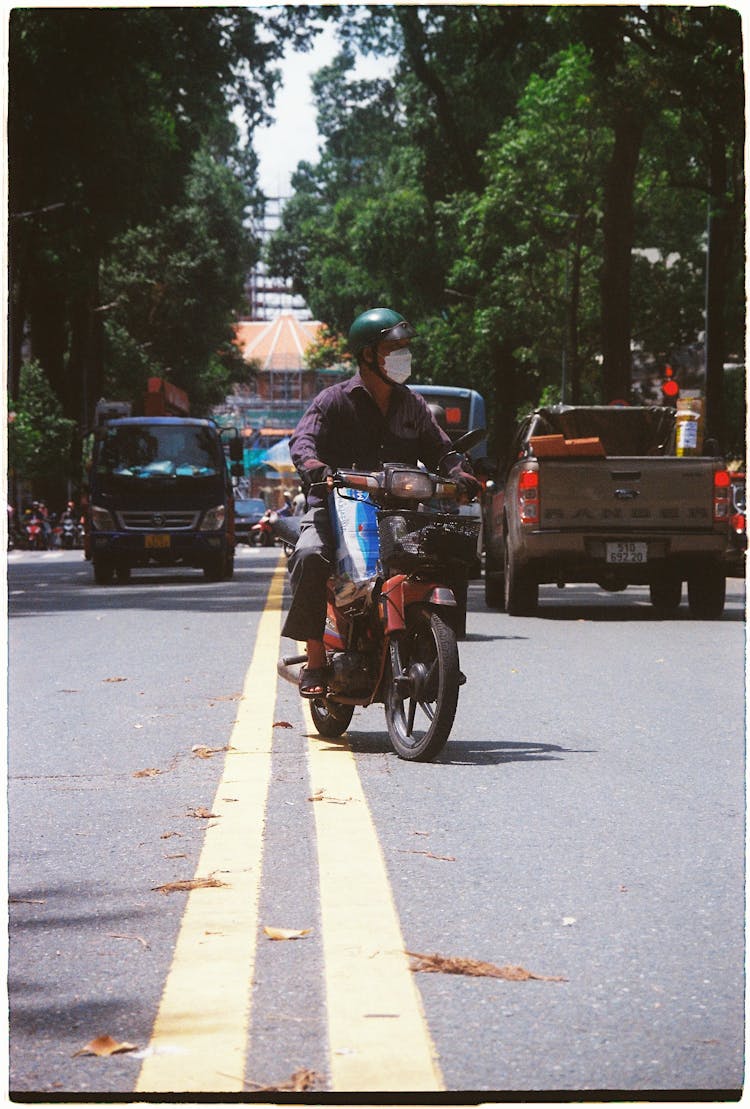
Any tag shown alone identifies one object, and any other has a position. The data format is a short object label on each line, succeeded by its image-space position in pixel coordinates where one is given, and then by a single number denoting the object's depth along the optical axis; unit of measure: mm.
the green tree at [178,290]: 98102
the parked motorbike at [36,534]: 71750
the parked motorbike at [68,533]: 75529
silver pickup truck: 25898
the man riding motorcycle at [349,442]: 11979
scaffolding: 116553
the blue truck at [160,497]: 38596
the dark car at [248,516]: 87420
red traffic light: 49832
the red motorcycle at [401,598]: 11438
